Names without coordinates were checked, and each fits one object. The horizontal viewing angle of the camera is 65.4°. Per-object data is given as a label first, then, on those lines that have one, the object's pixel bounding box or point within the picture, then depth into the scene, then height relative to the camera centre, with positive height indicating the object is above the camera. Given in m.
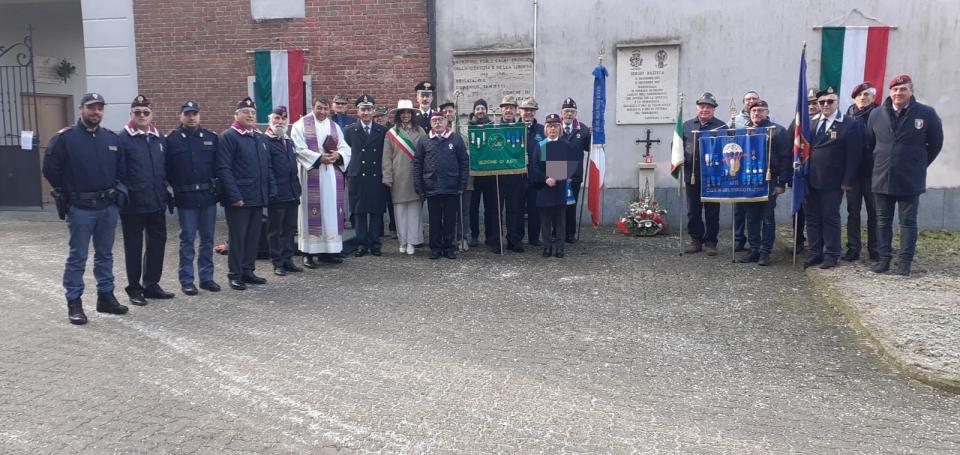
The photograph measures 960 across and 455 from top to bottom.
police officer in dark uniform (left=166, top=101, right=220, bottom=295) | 7.57 -0.50
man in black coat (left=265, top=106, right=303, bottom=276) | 8.38 -0.72
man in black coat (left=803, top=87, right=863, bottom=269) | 8.24 -0.27
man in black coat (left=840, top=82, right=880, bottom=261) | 8.59 -0.65
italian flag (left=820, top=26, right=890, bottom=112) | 11.10 +1.21
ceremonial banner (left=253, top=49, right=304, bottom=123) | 12.67 +0.94
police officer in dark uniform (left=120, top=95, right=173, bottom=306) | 7.07 -0.65
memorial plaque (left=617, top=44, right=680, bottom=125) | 11.68 +0.87
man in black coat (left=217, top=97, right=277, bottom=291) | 7.80 -0.48
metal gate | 14.76 +0.03
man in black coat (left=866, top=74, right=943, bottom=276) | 7.73 -0.18
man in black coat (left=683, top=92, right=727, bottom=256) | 9.33 -0.76
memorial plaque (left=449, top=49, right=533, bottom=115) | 12.11 +1.03
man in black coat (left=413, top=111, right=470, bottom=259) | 9.36 -0.49
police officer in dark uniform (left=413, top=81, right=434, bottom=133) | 10.01 +0.44
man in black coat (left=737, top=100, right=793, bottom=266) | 8.77 -0.55
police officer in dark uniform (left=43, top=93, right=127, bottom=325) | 6.52 -0.45
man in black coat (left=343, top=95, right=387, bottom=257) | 9.71 -0.40
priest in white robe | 9.06 -0.57
